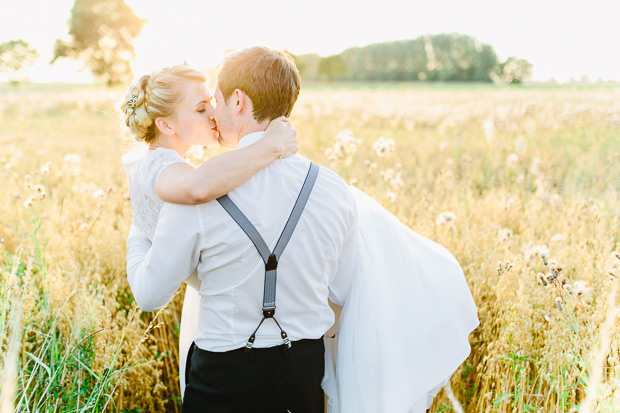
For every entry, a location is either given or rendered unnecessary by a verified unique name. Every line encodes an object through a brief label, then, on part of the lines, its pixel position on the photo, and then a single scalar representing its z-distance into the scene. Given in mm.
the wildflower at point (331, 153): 3520
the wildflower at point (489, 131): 7230
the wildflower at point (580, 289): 2119
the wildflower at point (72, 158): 4590
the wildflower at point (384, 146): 3689
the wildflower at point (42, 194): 3287
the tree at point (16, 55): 42031
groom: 1568
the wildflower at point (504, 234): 3207
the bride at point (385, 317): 1985
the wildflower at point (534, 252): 2648
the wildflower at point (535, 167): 5512
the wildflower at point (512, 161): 5574
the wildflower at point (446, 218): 3430
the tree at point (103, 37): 44781
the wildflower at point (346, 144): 3572
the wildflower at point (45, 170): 3607
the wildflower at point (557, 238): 3281
